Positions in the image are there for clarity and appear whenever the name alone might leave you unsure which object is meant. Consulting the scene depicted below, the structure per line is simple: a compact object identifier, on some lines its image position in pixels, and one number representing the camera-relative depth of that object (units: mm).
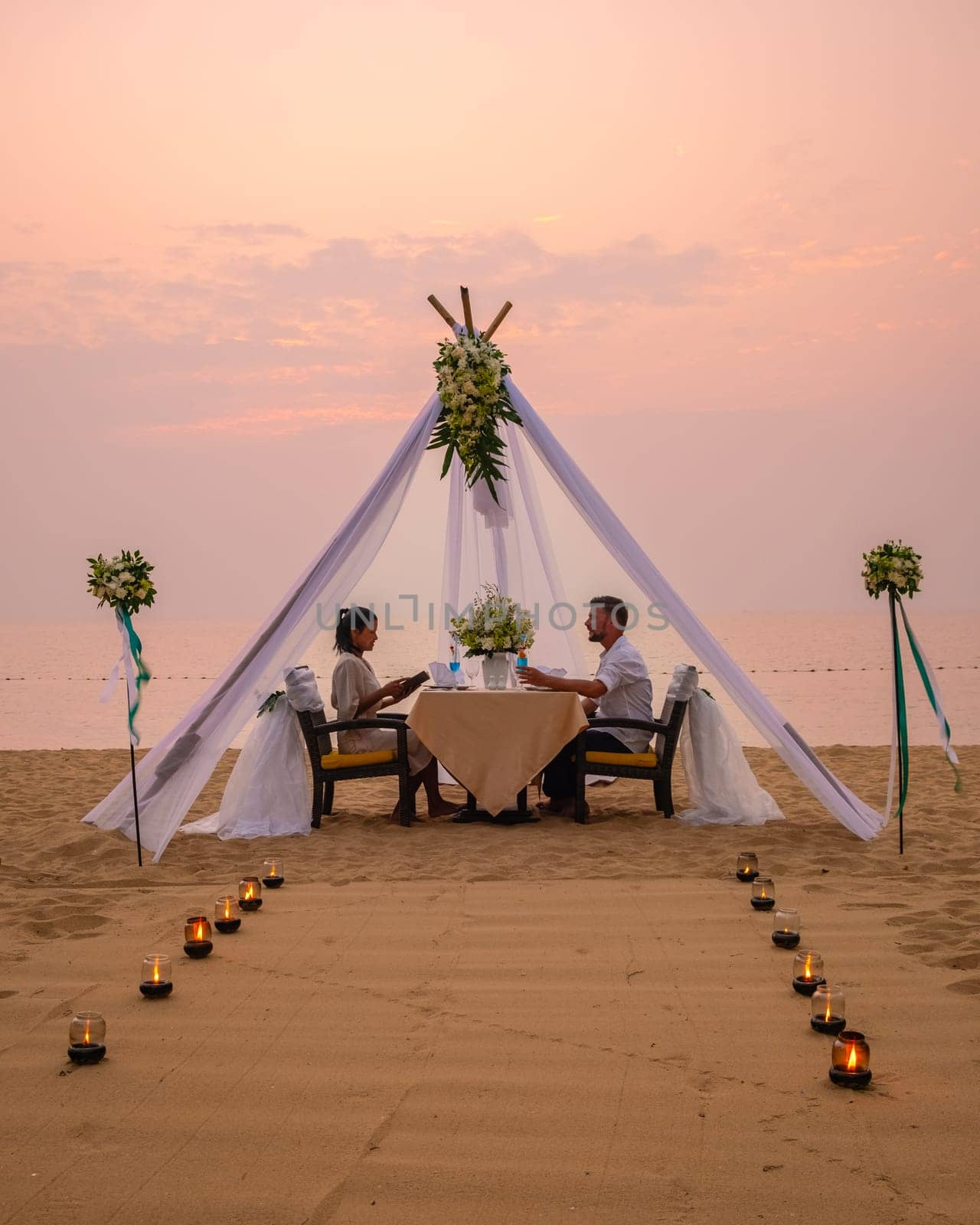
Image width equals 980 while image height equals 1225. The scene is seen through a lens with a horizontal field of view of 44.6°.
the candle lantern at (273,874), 5324
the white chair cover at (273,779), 6852
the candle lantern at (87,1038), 3082
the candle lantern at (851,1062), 2848
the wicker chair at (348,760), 6926
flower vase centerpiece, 6945
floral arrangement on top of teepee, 7008
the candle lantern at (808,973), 3594
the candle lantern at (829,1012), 3242
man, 7074
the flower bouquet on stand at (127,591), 5977
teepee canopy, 6449
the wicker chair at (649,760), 6957
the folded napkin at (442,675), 7090
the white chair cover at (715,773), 6879
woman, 7133
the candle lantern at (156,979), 3660
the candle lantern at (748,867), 5285
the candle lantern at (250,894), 4832
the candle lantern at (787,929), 4133
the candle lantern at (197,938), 4125
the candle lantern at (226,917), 4469
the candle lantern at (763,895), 4703
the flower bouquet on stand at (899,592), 5941
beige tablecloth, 6754
